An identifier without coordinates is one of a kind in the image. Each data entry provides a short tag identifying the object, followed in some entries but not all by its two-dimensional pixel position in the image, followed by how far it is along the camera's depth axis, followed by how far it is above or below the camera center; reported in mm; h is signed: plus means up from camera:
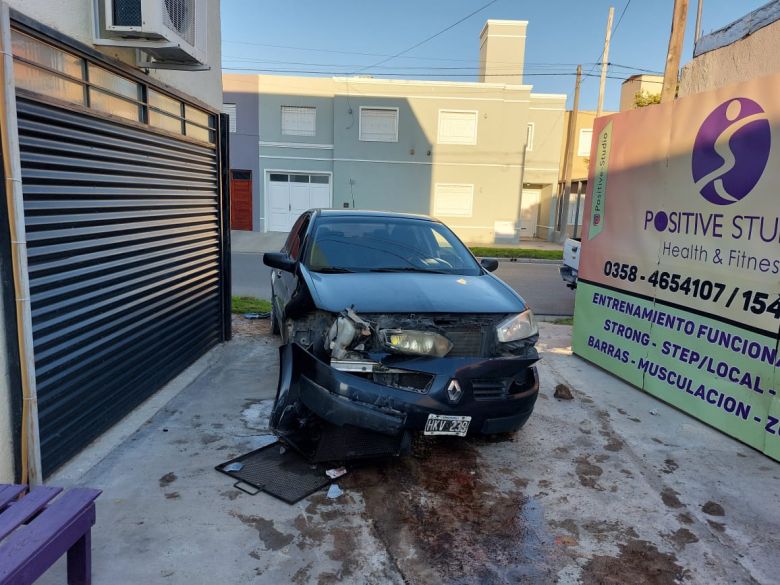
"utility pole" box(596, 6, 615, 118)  20328 +5827
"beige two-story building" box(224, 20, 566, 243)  21531 +2252
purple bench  1930 -1329
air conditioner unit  3385 +1098
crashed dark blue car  3252 -999
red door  22469 -63
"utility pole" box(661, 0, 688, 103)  10883 +3464
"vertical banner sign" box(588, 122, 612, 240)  5871 +332
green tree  20725 +4568
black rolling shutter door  3143 -521
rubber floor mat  3248 -1754
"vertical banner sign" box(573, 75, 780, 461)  4004 -341
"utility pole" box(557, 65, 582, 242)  22000 +1606
